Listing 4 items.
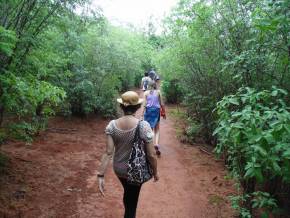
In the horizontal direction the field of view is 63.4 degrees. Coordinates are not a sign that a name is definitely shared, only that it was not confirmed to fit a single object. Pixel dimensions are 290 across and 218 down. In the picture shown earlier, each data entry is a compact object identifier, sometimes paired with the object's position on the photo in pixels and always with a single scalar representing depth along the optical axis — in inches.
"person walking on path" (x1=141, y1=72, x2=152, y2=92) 454.6
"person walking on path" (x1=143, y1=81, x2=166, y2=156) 248.6
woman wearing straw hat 114.2
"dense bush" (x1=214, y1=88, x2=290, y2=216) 100.6
